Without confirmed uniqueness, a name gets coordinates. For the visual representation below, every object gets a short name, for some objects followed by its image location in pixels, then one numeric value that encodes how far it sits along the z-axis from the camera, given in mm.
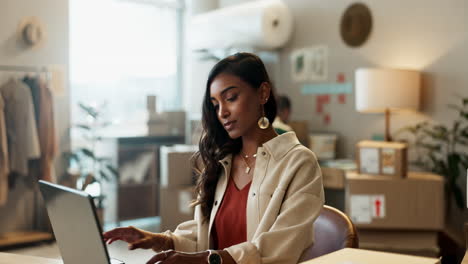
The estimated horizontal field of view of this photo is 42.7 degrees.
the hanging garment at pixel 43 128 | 5258
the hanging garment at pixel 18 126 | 5090
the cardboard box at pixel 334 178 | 4760
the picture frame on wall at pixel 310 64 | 5570
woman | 1633
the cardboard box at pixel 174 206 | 5320
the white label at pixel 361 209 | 4344
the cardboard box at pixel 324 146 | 5316
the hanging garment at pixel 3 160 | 4965
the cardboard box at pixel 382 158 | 4277
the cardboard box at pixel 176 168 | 5410
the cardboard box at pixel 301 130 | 5477
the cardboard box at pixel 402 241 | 4250
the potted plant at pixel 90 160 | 5551
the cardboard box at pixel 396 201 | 4172
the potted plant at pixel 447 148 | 4238
